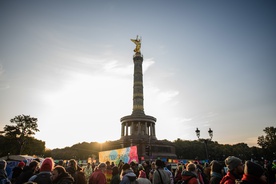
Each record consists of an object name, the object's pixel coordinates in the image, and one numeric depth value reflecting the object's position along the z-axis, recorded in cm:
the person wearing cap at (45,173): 392
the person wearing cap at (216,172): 466
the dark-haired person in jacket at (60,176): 364
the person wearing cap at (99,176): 605
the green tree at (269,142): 5950
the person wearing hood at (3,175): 481
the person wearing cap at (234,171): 370
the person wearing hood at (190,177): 412
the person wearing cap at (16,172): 710
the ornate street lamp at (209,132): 1573
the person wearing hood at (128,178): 492
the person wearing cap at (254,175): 302
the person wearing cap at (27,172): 517
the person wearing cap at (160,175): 554
